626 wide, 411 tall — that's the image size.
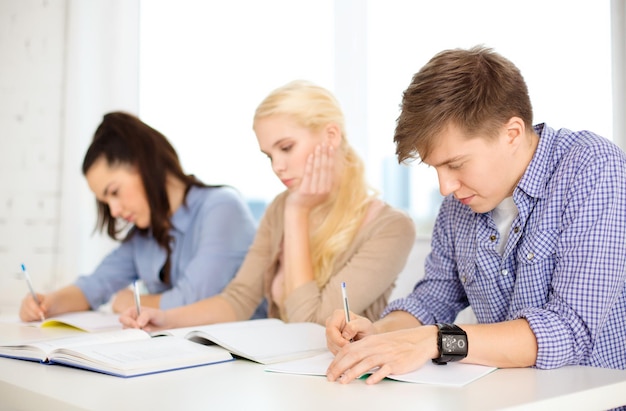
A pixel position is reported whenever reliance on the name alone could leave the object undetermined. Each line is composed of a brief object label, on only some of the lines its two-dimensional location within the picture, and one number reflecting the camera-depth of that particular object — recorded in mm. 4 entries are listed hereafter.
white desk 897
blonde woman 1771
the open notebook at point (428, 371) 1017
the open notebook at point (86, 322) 1807
